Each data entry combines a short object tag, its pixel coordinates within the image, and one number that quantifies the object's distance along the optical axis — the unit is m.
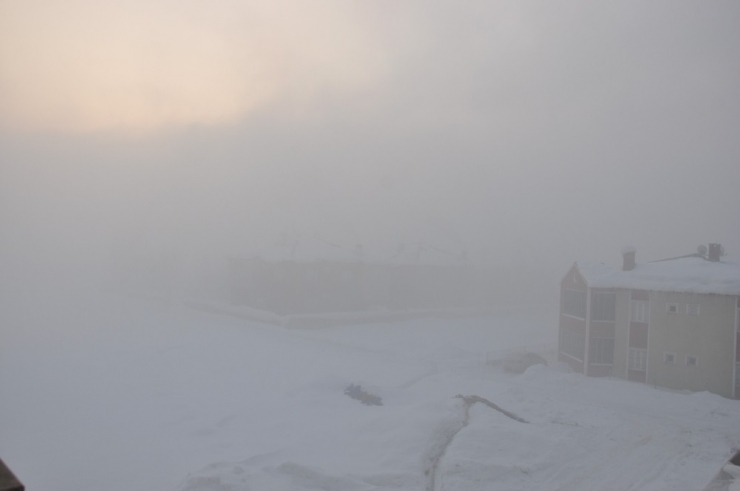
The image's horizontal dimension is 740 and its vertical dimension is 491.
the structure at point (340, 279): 47.12
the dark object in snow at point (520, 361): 29.39
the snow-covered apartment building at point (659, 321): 23.92
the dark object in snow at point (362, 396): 21.22
